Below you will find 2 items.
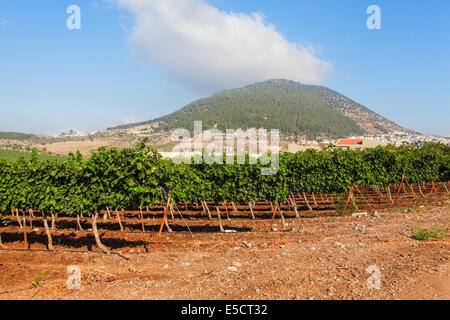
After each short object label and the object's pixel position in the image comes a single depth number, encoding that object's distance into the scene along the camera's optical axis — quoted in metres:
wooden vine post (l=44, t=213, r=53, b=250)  9.21
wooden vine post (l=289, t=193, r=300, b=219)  13.82
